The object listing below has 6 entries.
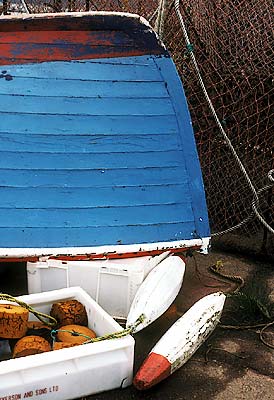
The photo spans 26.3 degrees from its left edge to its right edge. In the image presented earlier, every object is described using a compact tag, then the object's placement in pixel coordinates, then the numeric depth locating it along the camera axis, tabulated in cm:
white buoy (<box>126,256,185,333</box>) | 337
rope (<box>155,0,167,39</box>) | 450
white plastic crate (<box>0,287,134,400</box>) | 279
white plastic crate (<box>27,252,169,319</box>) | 368
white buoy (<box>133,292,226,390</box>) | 303
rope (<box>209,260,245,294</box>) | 439
